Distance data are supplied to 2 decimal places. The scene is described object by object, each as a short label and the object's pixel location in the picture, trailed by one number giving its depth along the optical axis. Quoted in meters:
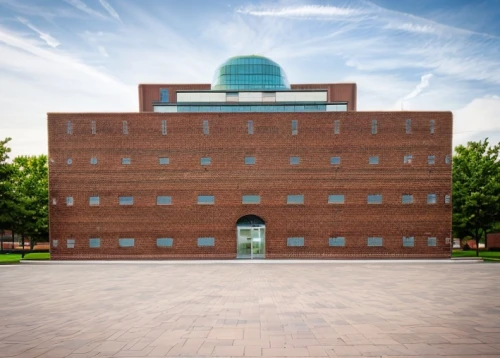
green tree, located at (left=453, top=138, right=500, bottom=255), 32.41
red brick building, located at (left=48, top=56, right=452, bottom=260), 30.56
